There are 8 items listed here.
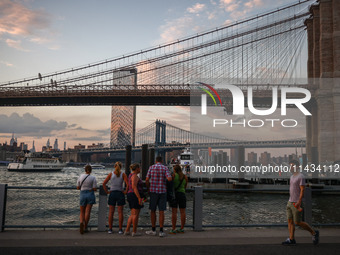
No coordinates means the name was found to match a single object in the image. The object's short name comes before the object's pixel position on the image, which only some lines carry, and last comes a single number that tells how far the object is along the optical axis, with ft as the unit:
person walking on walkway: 23.38
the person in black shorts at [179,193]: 27.20
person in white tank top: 26.34
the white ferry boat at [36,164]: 271.53
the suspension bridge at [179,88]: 153.01
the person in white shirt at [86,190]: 26.63
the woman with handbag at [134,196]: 25.27
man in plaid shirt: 26.03
